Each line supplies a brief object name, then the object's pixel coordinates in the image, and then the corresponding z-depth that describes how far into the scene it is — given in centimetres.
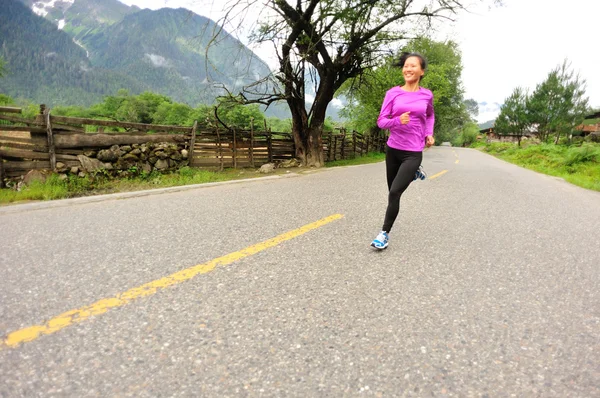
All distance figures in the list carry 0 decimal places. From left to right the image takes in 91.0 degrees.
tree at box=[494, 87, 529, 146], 3877
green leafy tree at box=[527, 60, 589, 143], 3441
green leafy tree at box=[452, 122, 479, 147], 8404
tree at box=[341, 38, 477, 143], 1780
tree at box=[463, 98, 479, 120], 10432
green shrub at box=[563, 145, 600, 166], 1383
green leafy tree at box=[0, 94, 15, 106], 4775
